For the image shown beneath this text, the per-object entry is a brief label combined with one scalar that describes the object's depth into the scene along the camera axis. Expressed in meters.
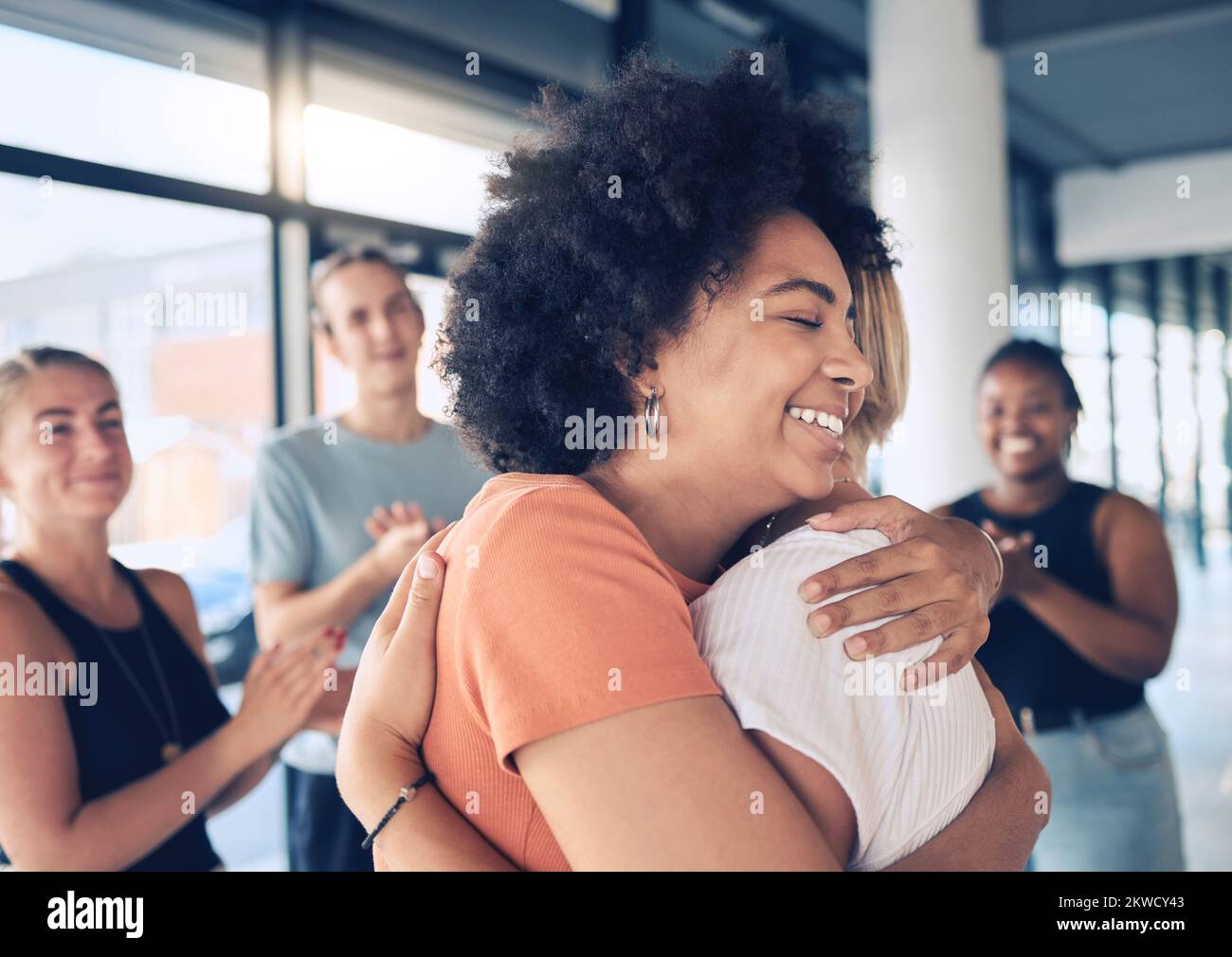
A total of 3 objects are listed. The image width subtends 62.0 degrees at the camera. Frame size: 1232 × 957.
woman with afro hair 0.73
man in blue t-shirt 2.29
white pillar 4.66
